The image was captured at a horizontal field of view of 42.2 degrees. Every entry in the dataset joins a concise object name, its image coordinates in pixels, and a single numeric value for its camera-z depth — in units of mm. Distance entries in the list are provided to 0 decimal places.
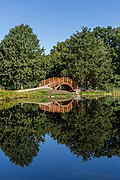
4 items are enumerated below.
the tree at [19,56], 28701
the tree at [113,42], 34435
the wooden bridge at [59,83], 27517
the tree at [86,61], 28701
